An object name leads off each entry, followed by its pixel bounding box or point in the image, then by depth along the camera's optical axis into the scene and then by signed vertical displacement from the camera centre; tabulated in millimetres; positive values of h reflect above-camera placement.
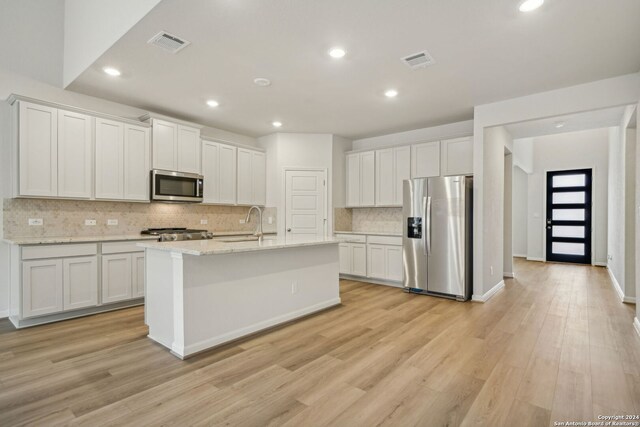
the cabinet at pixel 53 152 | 3523 +655
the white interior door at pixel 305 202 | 6113 +170
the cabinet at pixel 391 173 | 5682 +677
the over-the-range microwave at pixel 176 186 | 4496 +350
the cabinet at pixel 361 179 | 6098 +619
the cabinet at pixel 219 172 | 5270 +643
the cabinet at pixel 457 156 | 4992 +857
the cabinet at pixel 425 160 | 5316 +858
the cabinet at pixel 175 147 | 4578 +931
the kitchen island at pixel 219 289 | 2711 -746
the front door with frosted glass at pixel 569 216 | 8094 -98
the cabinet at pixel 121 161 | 4082 +638
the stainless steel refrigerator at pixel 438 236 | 4555 -359
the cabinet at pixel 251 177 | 5797 +612
